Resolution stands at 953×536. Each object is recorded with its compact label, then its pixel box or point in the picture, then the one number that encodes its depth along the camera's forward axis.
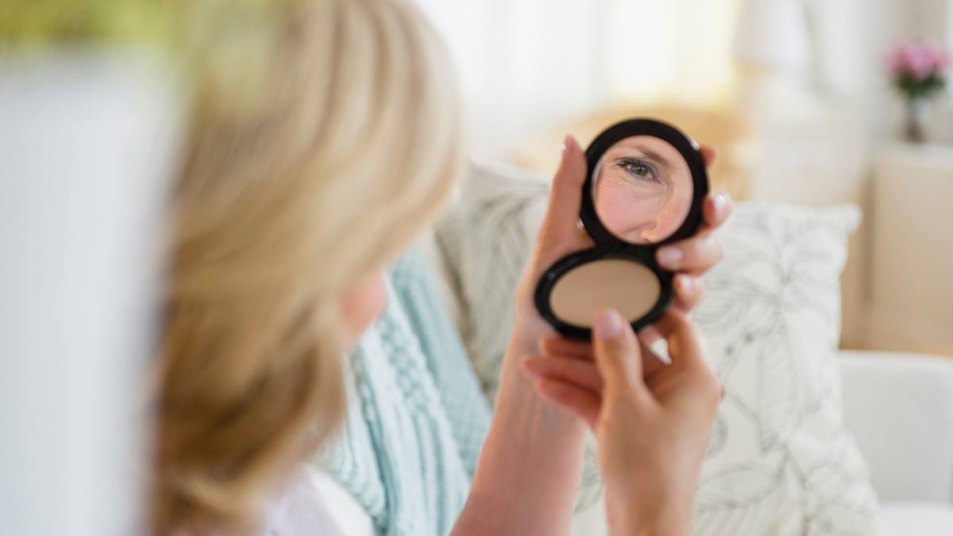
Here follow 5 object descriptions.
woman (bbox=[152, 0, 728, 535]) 0.49
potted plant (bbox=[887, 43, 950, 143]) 3.38
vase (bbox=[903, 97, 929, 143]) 3.52
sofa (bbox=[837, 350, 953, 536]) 1.34
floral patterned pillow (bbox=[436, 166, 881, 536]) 1.14
